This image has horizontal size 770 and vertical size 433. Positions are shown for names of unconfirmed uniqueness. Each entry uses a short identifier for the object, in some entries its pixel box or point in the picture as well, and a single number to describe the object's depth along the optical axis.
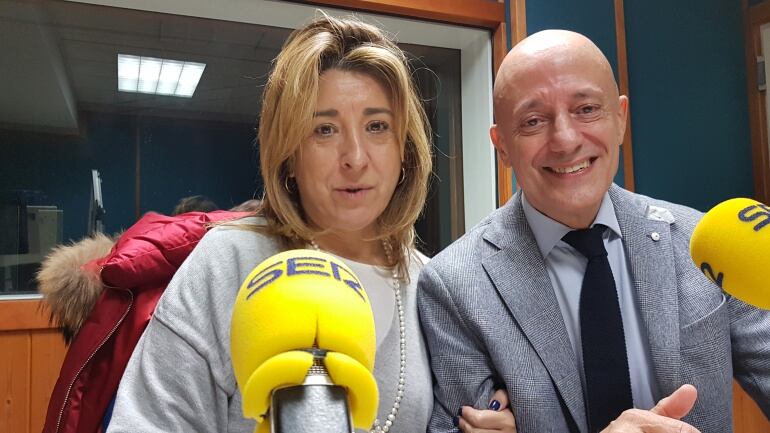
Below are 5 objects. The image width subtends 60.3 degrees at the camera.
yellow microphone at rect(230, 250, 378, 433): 0.51
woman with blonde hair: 1.06
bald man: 1.24
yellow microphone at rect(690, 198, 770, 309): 0.76
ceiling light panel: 2.66
